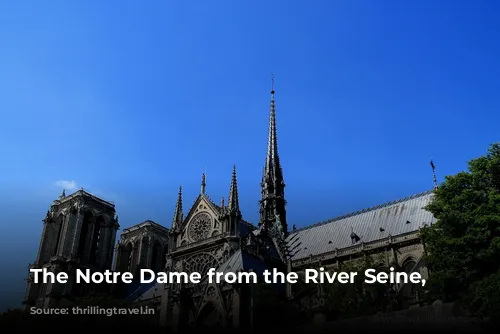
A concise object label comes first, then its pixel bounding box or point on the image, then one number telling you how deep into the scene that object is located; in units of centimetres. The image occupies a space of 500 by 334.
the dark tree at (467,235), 2716
